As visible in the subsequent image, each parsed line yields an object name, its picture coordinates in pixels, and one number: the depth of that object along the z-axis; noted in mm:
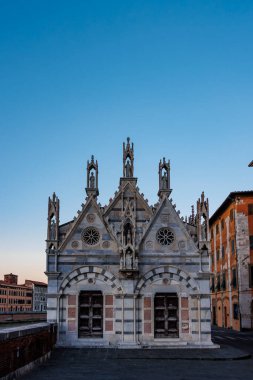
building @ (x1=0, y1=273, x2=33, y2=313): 125231
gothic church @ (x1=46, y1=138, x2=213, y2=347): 25484
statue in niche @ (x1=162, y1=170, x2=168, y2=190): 27931
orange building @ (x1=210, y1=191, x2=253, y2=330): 45875
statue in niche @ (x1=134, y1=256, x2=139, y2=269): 25767
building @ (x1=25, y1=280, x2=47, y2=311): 144375
